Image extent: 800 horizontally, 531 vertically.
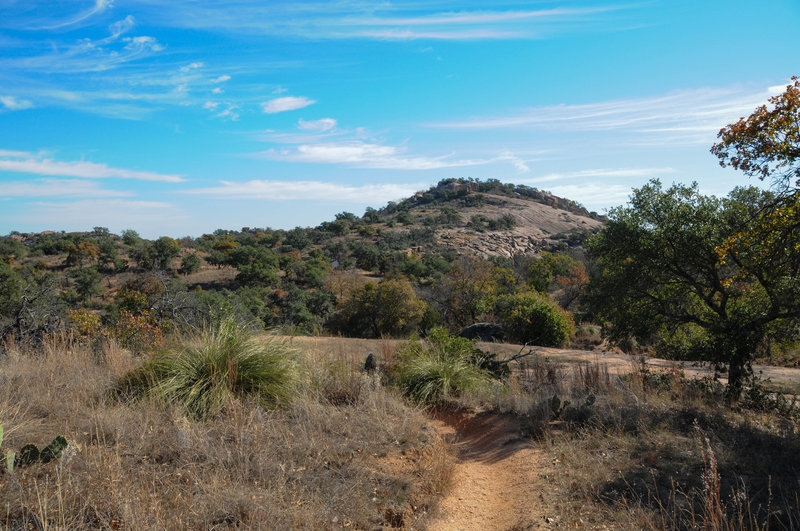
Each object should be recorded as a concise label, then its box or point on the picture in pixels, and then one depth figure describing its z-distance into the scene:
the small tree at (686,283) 8.65
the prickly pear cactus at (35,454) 3.72
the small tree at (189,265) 38.66
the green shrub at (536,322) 20.39
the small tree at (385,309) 25.73
